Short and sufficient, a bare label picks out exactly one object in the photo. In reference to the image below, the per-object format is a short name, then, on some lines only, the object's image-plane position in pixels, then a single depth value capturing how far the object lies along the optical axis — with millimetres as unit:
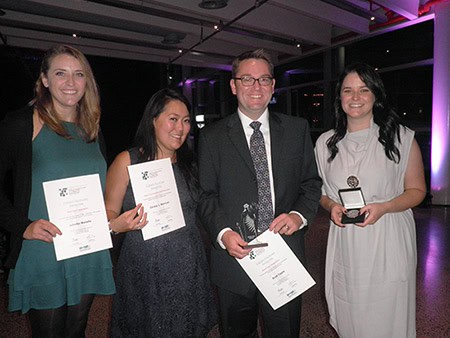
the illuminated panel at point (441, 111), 6602
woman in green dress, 1537
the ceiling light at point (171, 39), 8203
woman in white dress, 1850
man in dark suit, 1775
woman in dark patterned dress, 1797
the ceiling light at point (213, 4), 5270
